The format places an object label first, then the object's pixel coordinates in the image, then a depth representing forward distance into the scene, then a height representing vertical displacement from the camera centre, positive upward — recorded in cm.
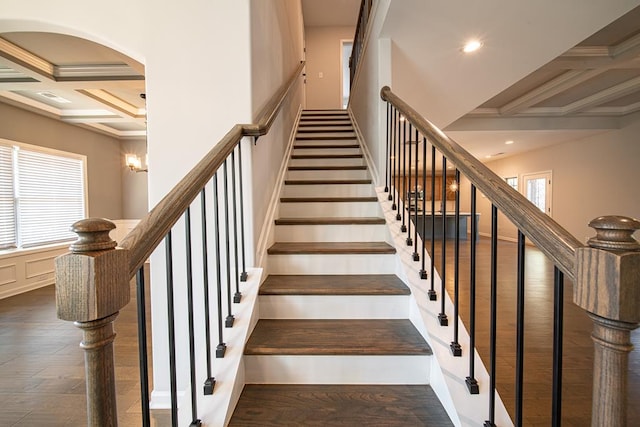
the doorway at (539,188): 747 +31
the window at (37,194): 439 +14
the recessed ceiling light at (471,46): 252 +138
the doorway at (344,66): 793 +388
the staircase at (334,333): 119 -67
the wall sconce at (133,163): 478 +65
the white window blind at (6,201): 429 +3
